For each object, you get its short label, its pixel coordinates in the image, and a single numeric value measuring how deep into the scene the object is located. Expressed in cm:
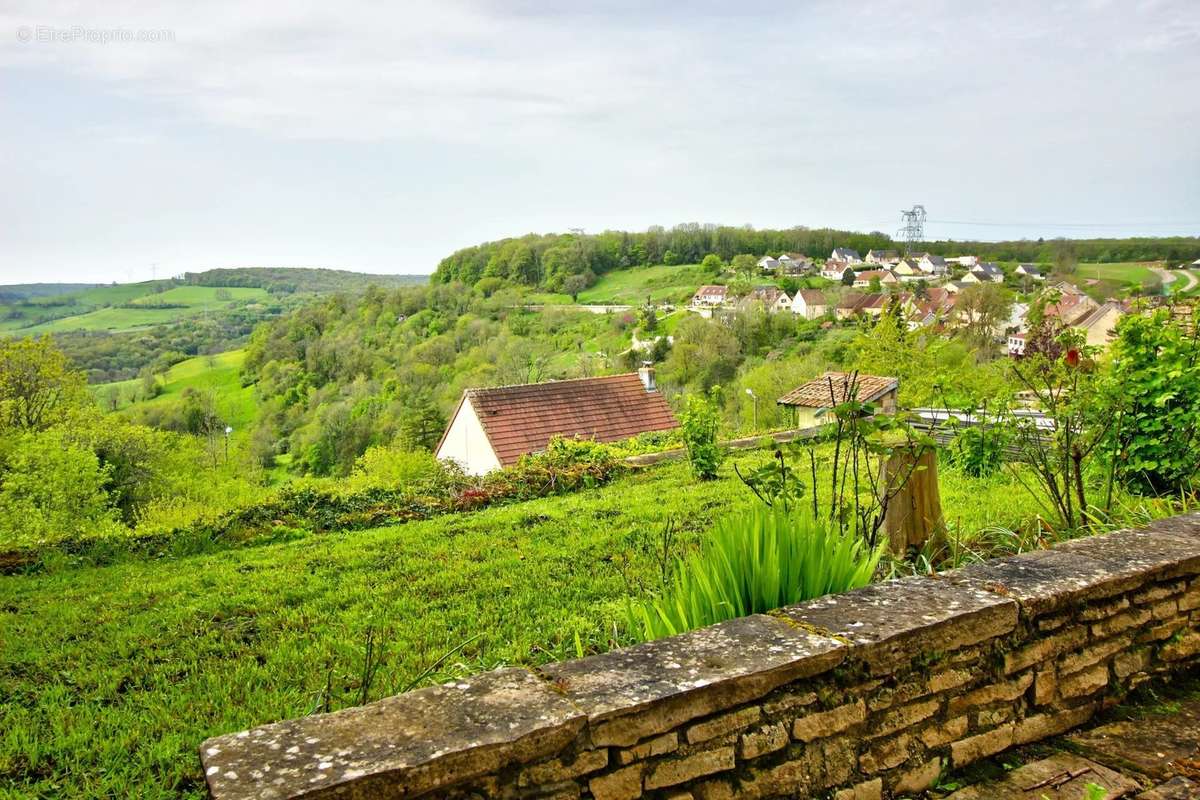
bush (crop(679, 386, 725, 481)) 1129
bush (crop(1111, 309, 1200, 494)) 504
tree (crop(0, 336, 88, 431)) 2623
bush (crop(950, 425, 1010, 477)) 768
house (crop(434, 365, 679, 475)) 2003
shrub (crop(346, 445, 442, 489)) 2300
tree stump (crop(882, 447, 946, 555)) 377
